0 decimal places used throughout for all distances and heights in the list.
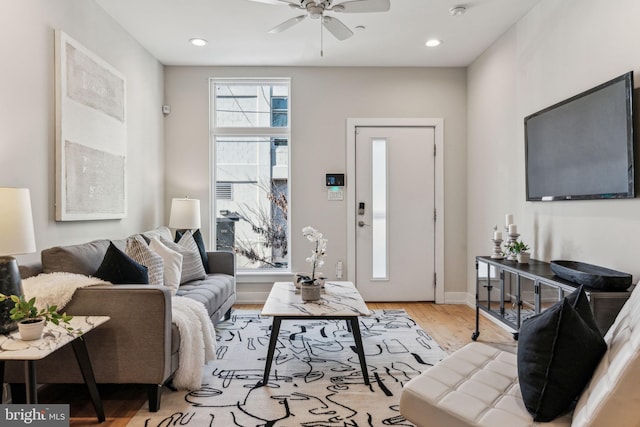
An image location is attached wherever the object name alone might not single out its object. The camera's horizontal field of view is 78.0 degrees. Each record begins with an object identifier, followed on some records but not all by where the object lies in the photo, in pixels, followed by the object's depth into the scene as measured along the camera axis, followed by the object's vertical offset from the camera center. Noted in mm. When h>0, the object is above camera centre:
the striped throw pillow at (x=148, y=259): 2664 -317
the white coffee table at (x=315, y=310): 2467 -635
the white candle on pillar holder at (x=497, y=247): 3295 -304
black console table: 2033 -525
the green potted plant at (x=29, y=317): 1634 -449
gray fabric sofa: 2074 -682
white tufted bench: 1124 -680
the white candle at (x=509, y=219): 3344 -71
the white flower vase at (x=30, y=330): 1646 -489
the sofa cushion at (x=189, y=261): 3377 -430
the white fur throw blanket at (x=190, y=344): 2322 -799
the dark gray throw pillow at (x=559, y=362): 1302 -507
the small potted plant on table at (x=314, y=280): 2746 -514
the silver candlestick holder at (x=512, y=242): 3127 -256
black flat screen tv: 2223 +422
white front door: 4656 -21
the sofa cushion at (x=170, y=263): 2961 -391
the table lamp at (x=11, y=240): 1709 -121
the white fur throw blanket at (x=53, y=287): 1975 -383
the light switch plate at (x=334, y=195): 4633 +192
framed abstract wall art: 2625 +579
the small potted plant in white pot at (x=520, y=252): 3020 -320
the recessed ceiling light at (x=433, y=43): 3884 +1682
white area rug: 2086 -1082
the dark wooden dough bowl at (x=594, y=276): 2041 -356
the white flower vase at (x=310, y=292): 2740 -560
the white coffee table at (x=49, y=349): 1542 -543
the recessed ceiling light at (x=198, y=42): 3863 +1682
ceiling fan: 2533 +1343
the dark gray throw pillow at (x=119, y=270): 2279 -334
